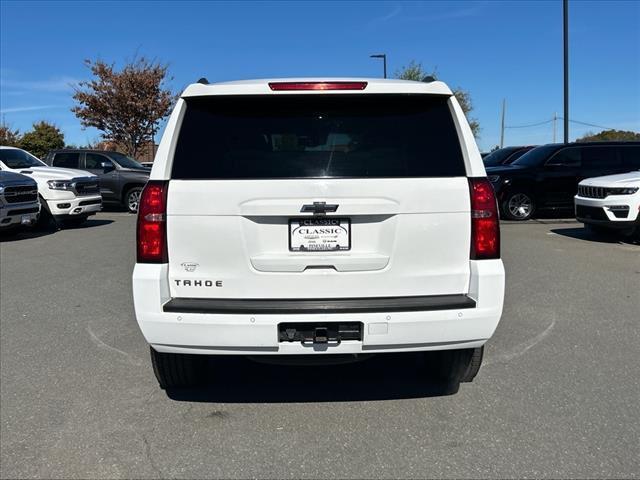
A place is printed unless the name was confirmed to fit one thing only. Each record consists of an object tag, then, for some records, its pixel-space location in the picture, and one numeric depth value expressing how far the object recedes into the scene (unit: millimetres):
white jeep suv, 9719
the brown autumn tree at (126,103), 29844
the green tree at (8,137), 36172
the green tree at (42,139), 37250
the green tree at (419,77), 38281
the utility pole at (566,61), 19027
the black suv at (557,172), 13703
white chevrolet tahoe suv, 3031
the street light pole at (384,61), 34172
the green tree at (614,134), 57172
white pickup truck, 12891
